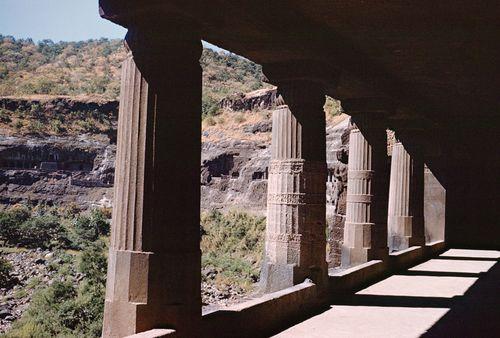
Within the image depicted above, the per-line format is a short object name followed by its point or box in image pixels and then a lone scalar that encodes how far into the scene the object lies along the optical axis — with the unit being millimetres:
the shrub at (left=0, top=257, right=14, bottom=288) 29422
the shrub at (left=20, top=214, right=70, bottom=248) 39406
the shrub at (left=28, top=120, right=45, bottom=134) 59500
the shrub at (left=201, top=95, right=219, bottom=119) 66750
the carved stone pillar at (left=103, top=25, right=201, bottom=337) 4707
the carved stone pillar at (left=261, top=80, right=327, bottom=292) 7695
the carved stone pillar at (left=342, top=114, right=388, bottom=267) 10797
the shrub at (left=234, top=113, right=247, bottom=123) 62281
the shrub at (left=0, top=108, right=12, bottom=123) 60553
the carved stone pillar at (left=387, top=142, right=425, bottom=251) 13680
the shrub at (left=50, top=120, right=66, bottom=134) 61094
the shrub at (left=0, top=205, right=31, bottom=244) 40366
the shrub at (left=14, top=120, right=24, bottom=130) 59516
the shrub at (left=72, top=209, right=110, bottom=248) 40338
